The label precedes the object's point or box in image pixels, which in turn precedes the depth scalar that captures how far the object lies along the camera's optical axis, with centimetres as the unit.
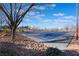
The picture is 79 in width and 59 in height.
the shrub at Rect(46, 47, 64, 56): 138
